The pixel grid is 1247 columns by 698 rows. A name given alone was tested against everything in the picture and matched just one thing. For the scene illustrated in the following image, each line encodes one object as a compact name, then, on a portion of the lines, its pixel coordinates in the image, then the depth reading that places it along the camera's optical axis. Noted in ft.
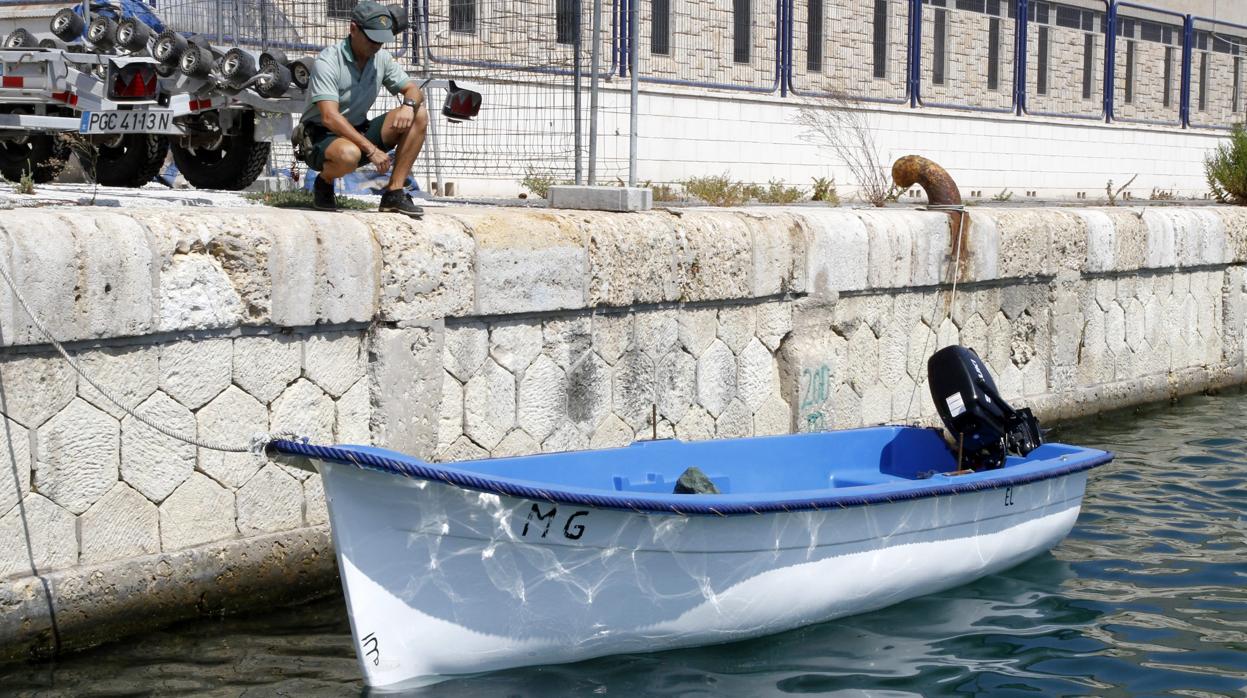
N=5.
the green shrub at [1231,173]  90.58
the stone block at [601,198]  47.93
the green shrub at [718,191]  73.25
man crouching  42.91
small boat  33.22
